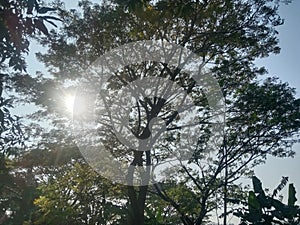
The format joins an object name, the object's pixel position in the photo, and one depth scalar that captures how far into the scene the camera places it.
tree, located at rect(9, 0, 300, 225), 6.19
